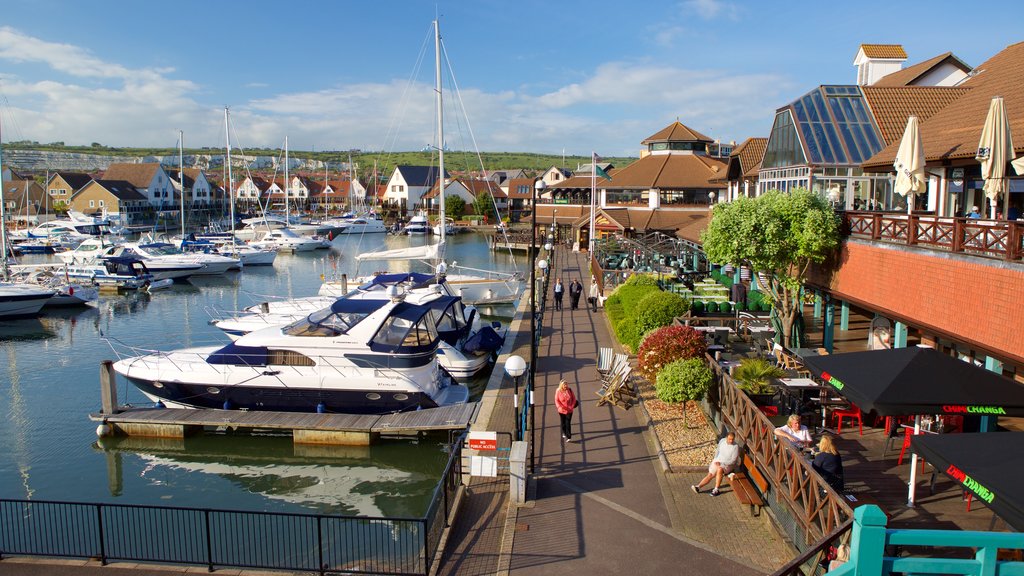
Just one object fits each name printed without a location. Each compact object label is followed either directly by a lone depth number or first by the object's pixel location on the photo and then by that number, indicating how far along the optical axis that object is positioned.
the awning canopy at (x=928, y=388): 9.35
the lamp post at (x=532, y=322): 15.62
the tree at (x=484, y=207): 112.83
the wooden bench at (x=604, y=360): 19.56
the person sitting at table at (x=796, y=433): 10.87
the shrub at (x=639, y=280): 26.41
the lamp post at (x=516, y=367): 13.47
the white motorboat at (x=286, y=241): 75.62
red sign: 12.47
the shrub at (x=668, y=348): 15.73
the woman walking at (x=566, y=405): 14.52
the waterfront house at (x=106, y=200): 106.50
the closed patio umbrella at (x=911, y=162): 14.59
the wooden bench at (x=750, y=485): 11.09
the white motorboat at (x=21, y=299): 37.69
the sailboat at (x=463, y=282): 38.19
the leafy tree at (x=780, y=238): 17.78
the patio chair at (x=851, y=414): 13.07
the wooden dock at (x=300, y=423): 17.91
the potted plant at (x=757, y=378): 13.75
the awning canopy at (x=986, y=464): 6.67
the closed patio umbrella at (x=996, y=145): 12.41
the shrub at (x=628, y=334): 21.75
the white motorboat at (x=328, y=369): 19.23
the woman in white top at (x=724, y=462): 11.83
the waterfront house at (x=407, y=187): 131.00
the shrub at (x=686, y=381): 14.78
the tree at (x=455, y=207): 112.96
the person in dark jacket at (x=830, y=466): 9.49
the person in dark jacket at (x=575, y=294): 32.87
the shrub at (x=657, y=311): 21.22
